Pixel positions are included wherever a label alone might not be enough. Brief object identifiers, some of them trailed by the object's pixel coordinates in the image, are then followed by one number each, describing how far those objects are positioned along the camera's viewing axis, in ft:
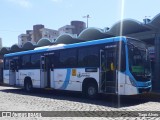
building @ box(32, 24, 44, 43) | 399.24
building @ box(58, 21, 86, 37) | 356.38
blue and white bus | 43.47
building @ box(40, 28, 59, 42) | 385.85
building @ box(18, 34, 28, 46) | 434.30
